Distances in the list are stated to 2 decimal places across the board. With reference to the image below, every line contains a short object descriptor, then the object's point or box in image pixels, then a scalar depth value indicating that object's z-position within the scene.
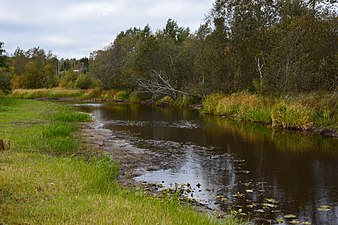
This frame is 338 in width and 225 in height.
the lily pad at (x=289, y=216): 9.84
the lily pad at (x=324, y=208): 10.37
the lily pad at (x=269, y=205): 10.69
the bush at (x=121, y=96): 69.31
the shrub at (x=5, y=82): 42.08
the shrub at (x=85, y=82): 81.97
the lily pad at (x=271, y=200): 11.10
